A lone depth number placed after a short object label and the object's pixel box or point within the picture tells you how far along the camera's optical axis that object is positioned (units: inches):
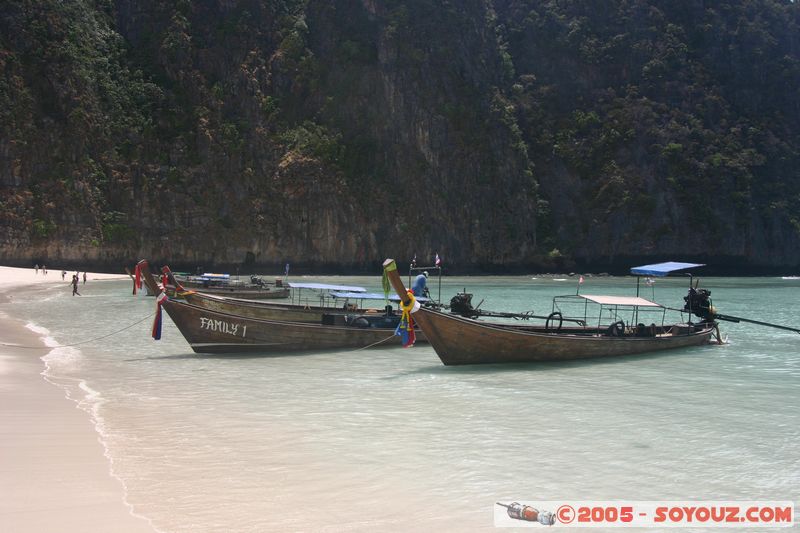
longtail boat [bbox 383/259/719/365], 635.5
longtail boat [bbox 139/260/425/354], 721.6
